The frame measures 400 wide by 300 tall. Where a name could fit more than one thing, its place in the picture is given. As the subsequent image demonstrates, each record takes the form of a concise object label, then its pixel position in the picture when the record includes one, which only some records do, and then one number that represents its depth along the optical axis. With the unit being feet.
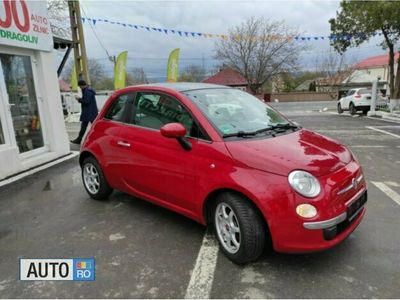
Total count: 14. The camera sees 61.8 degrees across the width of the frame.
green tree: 51.47
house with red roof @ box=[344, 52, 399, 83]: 163.32
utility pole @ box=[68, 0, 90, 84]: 45.32
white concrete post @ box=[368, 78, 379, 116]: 56.65
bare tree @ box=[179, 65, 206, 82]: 190.15
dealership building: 20.11
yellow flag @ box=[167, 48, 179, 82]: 72.99
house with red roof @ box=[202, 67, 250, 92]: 164.76
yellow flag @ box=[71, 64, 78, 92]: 67.10
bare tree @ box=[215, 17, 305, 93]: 128.67
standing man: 30.07
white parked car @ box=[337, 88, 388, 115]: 60.29
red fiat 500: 8.75
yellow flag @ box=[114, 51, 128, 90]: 64.54
